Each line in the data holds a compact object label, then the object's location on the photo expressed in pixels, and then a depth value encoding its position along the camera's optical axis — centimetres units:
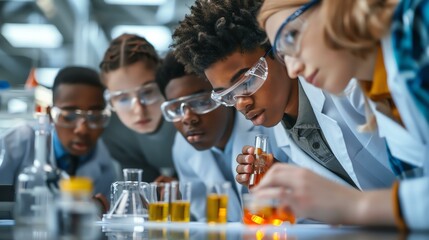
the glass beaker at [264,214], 182
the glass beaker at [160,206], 258
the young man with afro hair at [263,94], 283
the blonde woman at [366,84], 169
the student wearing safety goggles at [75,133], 453
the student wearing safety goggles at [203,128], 380
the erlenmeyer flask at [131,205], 270
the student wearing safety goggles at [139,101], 446
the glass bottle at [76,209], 139
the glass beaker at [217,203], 239
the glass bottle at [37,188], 186
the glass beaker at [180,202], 250
